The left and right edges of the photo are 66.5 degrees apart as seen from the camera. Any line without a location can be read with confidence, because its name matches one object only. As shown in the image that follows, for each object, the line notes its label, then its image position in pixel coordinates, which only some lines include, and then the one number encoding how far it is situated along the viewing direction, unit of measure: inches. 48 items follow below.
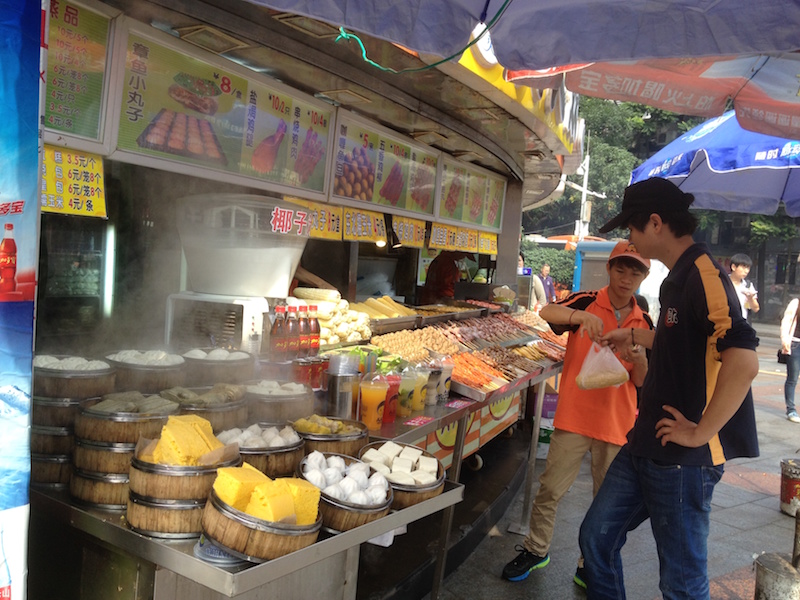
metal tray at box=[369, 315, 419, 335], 218.7
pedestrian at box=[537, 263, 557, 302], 734.5
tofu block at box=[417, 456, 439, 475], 108.8
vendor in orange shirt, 177.0
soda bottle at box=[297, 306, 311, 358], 162.2
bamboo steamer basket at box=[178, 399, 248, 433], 108.6
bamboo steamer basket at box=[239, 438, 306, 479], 97.3
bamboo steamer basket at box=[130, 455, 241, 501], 84.0
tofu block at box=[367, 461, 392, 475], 104.9
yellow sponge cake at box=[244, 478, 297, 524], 78.1
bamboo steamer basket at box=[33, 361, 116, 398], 103.7
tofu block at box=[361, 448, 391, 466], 109.5
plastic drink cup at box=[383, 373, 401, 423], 147.6
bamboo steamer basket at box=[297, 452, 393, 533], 88.2
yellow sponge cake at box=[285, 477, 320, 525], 82.4
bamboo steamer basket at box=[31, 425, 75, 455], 101.2
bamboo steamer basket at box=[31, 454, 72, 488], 100.9
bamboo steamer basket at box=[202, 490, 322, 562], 76.0
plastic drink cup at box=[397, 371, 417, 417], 155.9
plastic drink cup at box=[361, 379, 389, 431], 141.9
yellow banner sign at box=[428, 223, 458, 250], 291.6
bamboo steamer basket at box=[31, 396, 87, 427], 102.7
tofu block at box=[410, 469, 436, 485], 103.4
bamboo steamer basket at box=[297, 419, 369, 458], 111.7
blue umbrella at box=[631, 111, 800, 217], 225.8
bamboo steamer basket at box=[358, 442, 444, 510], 99.3
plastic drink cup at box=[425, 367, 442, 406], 168.7
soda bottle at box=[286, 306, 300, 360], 158.6
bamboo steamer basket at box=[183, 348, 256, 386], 131.0
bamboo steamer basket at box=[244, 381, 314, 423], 121.7
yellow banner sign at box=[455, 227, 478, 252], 318.7
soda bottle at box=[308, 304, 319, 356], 165.6
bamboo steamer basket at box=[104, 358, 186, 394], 118.5
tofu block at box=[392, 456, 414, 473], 106.3
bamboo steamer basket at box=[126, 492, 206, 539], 83.3
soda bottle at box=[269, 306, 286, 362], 155.6
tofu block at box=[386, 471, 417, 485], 101.9
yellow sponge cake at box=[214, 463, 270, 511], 79.4
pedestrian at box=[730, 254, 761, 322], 376.2
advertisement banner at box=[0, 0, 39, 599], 74.0
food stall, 96.8
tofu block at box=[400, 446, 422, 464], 110.9
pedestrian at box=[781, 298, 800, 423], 384.8
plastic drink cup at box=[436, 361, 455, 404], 173.2
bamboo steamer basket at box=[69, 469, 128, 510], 93.0
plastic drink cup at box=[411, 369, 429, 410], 160.6
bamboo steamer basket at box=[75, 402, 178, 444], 96.0
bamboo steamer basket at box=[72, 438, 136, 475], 94.0
